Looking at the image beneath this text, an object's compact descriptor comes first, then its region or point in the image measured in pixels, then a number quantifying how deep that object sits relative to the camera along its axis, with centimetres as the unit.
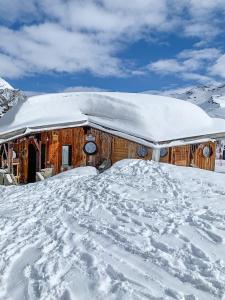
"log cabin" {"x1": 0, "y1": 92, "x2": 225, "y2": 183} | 1077
